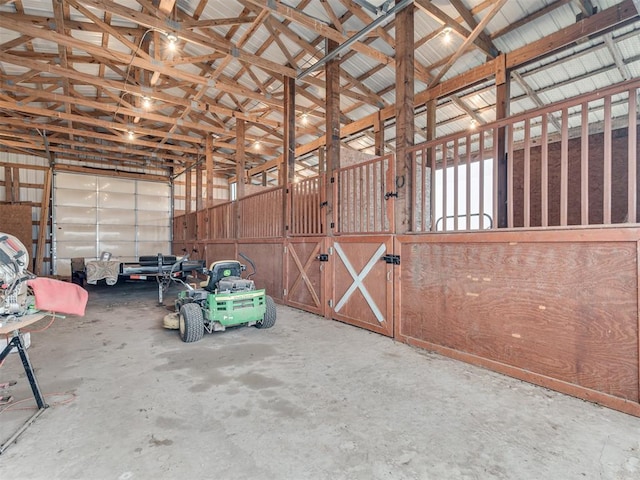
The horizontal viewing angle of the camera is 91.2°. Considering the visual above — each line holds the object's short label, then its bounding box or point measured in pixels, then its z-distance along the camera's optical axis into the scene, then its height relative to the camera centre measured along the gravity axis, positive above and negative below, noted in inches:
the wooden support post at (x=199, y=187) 446.6 +81.2
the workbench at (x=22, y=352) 75.6 -28.9
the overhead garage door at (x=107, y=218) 466.3 +38.5
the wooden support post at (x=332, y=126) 204.7 +80.8
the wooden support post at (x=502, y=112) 183.0 +81.0
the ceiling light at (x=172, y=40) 200.3 +131.4
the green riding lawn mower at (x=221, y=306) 157.5 -33.8
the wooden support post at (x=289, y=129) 256.4 +94.9
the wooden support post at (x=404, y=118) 159.6 +64.5
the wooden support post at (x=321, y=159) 367.2 +101.1
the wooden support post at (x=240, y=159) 330.3 +88.9
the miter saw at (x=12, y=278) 82.9 -9.9
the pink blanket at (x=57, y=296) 79.7 -14.3
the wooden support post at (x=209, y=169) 392.8 +92.1
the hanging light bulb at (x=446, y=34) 199.3 +133.3
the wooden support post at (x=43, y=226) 450.0 +22.9
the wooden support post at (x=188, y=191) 492.7 +82.7
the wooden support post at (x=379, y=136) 284.7 +97.6
